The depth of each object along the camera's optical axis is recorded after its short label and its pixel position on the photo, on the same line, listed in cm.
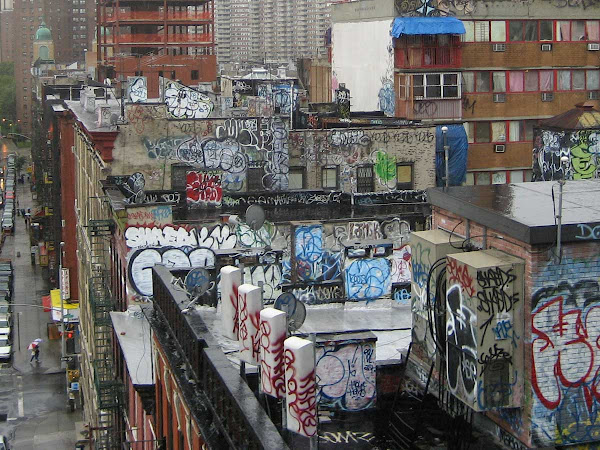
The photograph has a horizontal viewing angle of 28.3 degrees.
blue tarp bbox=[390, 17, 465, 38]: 6619
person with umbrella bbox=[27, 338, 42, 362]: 8406
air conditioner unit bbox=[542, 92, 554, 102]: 7238
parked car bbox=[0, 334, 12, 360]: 8657
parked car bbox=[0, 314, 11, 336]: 9260
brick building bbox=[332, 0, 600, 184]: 6738
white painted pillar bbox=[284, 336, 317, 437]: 1384
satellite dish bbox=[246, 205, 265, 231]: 2766
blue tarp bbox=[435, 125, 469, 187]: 6216
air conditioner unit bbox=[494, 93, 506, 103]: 7112
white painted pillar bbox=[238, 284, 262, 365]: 1638
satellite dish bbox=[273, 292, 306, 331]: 1777
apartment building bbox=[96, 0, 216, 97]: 12775
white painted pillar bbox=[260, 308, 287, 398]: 1519
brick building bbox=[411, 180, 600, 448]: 1465
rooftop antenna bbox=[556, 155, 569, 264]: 1446
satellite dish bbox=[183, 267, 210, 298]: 2259
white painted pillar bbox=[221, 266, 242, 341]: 1827
